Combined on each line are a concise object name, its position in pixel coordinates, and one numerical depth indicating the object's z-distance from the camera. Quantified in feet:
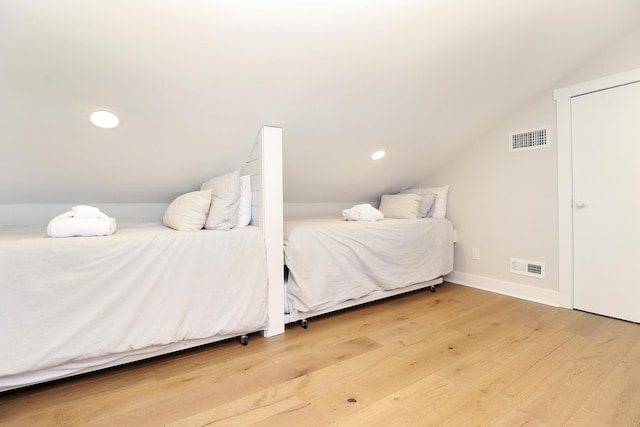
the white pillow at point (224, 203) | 6.72
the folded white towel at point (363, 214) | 9.20
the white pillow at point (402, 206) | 10.59
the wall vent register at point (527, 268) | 9.11
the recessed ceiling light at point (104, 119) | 5.87
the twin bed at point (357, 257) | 7.34
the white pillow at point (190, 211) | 6.54
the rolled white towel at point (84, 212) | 5.55
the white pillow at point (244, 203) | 7.41
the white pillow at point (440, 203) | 11.33
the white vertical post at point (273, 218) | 6.93
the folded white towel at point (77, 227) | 5.28
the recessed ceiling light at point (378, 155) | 9.69
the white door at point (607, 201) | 7.43
